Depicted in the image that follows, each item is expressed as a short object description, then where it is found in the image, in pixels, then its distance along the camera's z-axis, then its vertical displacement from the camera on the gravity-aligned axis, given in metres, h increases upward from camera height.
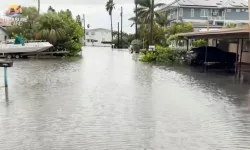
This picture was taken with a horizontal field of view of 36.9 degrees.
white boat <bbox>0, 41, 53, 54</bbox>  31.63 -0.88
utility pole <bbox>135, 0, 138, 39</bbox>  63.49 +1.56
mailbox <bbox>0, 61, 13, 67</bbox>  12.78 -0.92
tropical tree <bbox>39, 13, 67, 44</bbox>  35.89 +0.87
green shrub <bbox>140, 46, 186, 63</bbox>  30.67 -1.52
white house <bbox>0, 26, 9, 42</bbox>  49.00 +0.34
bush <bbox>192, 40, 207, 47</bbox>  38.28 -0.55
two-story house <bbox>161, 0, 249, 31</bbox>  60.09 +4.21
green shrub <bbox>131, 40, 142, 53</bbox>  52.08 -1.08
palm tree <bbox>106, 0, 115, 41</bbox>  93.74 +7.78
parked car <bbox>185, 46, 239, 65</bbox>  27.83 -1.38
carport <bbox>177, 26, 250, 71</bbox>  20.96 +0.18
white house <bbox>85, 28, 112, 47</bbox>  136.62 +0.78
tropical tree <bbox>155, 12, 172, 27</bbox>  57.29 +2.80
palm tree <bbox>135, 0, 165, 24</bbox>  49.97 +3.85
